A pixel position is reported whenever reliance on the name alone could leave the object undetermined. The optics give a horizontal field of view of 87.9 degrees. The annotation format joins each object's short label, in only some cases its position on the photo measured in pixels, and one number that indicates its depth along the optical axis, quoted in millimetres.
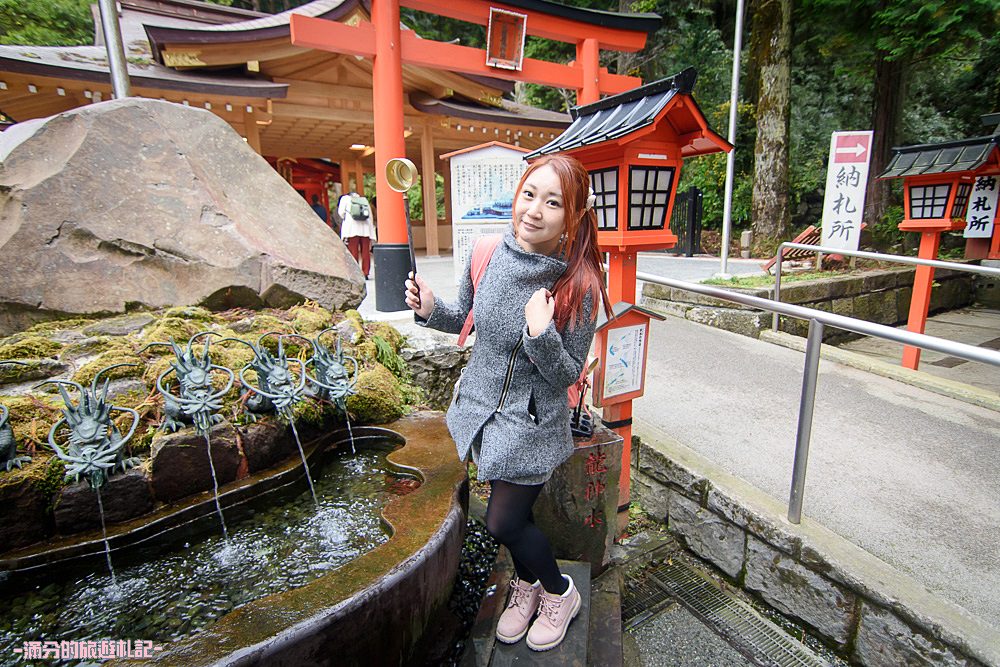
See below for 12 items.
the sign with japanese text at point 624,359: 2619
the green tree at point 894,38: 8654
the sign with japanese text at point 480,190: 4926
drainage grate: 2219
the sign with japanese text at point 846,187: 5609
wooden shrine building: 7133
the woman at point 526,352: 1614
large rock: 3186
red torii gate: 6062
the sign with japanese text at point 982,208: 5560
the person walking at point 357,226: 7629
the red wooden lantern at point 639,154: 2371
